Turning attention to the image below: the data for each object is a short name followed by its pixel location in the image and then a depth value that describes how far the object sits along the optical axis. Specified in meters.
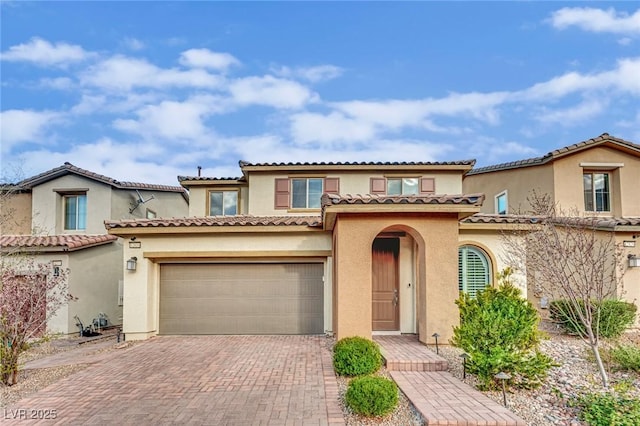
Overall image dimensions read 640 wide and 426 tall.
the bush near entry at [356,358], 7.88
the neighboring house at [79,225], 14.82
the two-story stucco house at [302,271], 10.20
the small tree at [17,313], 8.28
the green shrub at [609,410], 5.35
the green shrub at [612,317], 10.84
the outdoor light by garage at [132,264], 12.93
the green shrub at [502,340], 6.96
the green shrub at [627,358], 7.78
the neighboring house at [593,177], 17.41
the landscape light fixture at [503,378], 6.38
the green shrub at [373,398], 5.93
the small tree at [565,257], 7.49
